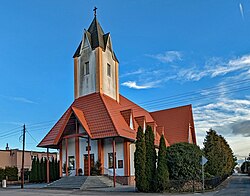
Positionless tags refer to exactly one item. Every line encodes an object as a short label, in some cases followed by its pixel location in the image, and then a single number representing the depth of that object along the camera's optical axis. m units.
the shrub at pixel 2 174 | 42.50
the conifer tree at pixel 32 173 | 39.06
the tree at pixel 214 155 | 34.16
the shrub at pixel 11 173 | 43.97
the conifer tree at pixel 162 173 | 21.00
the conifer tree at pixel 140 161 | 21.64
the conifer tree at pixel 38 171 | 38.66
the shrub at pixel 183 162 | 22.56
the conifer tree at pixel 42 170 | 38.47
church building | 31.02
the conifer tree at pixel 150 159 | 21.52
